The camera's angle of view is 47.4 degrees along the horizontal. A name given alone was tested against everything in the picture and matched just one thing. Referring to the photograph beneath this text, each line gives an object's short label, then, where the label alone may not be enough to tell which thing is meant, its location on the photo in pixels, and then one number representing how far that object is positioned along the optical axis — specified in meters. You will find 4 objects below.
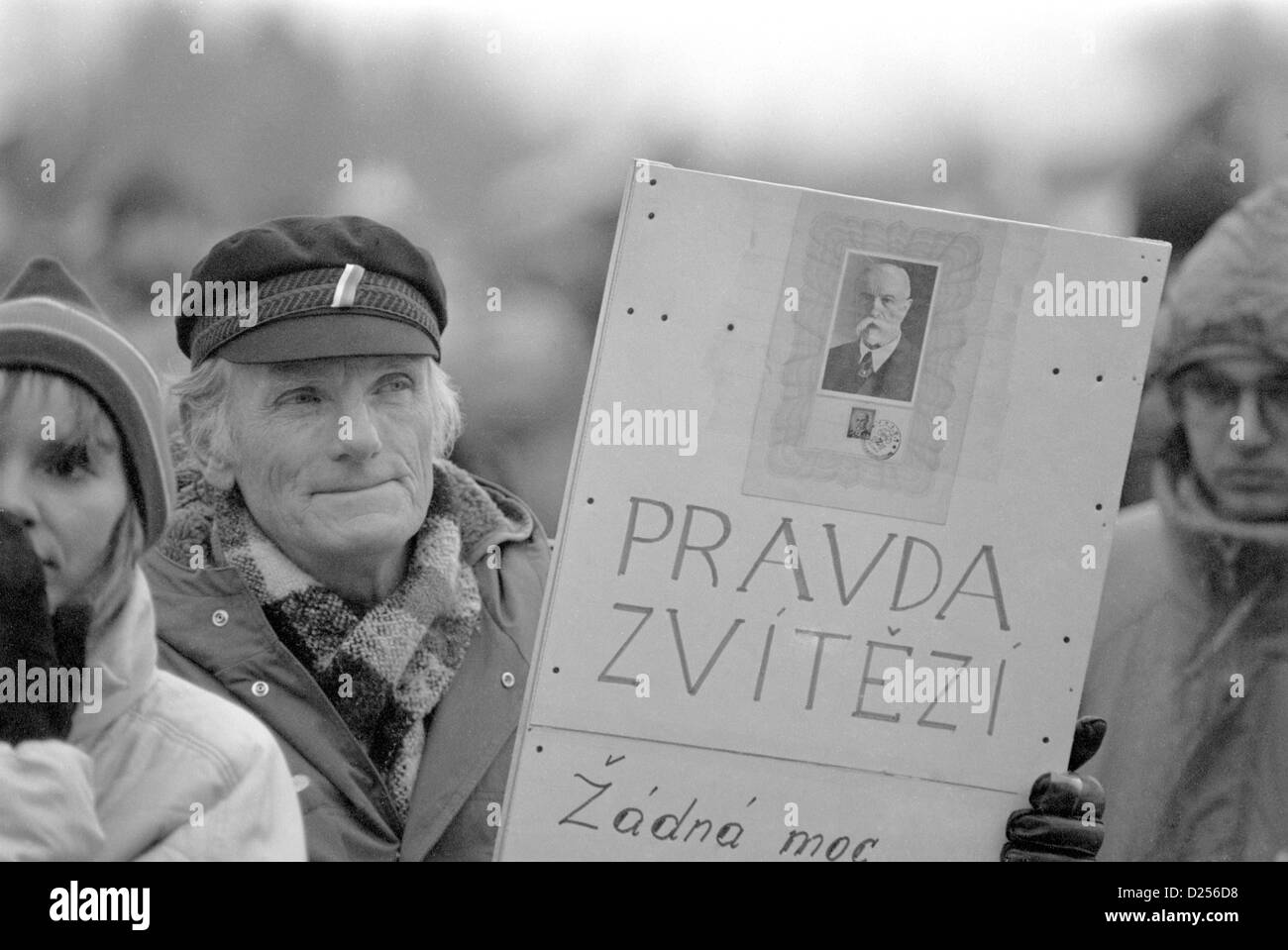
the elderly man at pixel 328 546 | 2.73
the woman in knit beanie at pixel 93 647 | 2.64
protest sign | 2.74
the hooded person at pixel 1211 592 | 3.01
